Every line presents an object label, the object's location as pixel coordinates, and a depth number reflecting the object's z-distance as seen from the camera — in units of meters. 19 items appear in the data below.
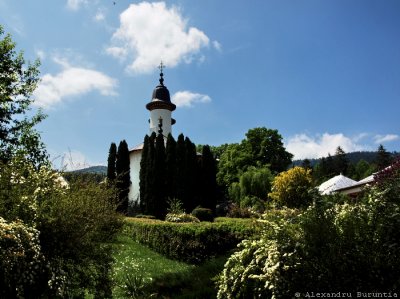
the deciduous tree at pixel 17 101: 17.34
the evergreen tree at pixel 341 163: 76.50
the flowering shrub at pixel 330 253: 4.10
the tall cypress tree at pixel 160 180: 28.80
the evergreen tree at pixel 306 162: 76.12
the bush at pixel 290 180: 29.08
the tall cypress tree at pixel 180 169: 29.31
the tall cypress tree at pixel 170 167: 29.89
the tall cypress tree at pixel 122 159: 33.19
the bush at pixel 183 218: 18.96
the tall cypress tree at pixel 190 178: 29.55
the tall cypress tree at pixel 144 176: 29.58
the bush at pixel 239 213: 21.46
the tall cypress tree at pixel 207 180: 31.55
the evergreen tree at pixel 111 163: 33.50
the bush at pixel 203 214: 21.20
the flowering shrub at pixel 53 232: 4.75
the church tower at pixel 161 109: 46.03
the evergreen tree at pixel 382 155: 68.22
